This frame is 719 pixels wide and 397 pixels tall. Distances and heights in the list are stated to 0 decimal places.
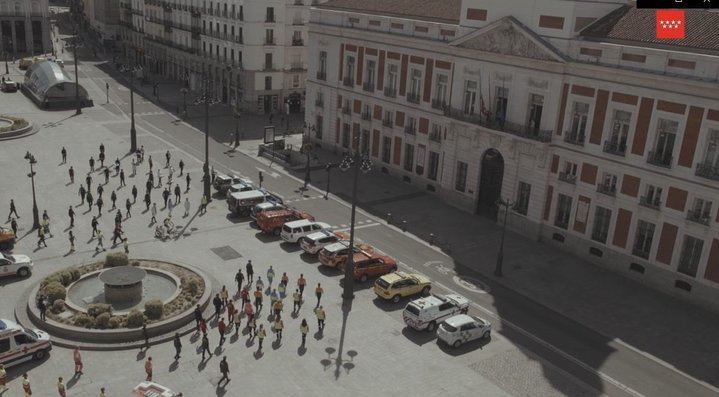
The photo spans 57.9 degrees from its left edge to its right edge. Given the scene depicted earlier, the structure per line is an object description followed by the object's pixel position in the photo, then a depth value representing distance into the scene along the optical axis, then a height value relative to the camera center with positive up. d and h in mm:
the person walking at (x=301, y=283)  36188 -15681
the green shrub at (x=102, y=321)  31234 -15853
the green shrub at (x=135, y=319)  31484 -15837
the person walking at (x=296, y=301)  34969 -16138
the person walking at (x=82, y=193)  48562 -15762
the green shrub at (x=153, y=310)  32125 -15636
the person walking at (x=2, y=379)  26375 -15972
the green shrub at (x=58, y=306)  32188 -15828
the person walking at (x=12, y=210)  44453 -15861
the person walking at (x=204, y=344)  29969 -15919
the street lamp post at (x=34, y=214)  43156 -15598
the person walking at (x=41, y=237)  40812 -16022
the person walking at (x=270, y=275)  37438 -15892
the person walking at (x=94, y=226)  42594 -15739
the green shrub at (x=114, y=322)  31234 -15943
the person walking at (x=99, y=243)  41250 -16303
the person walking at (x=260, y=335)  30969 -15883
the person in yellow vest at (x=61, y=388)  25936 -15849
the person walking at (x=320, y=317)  33031 -15903
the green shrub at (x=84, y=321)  31219 -15953
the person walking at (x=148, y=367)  27562 -15764
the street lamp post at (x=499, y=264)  41428 -16101
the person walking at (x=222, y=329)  31769 -16187
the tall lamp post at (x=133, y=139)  64062 -15371
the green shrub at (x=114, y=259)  37031 -15451
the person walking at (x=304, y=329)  31766 -15921
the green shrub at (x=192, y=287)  35000 -15750
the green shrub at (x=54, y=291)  32750 -15472
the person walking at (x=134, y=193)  49500 -15857
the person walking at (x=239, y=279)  36406 -15841
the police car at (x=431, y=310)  33750 -15785
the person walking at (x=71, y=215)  44031 -15801
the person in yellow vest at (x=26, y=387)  25625 -15723
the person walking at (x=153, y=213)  46094 -16152
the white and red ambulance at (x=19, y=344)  28125 -15791
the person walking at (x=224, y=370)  28128 -16051
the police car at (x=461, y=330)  32500 -15931
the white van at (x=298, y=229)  43750 -15621
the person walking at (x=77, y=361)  27953 -15948
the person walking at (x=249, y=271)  37344 -15857
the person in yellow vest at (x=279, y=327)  31969 -15957
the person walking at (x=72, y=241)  40828 -16185
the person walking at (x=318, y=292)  35344 -15697
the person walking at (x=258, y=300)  34500 -15954
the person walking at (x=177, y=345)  29625 -15896
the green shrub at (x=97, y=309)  31750 -15631
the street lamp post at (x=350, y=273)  36659 -15146
